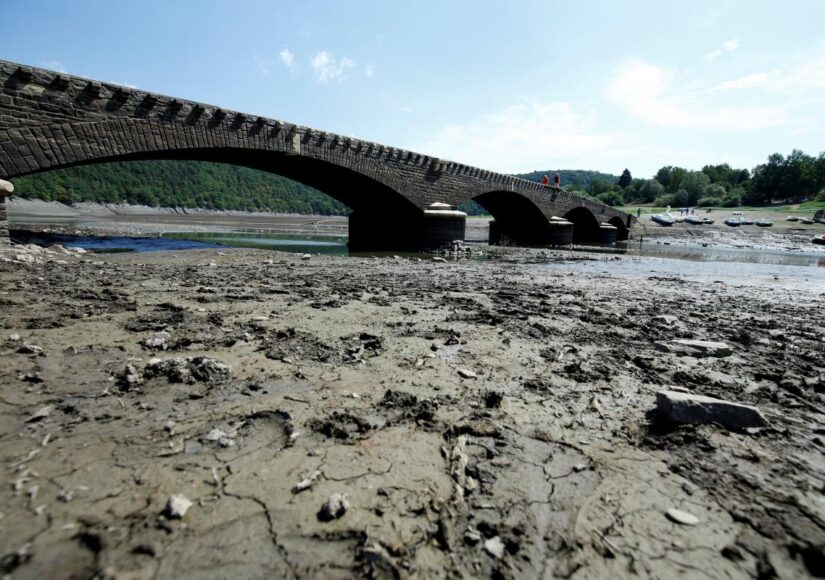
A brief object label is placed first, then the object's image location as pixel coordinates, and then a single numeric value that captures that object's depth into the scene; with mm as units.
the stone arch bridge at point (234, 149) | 10844
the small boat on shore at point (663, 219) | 61322
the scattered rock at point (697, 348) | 4648
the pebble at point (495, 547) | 1756
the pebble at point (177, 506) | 1806
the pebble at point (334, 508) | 1878
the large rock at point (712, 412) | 2914
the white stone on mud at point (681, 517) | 2014
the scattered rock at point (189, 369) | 3301
